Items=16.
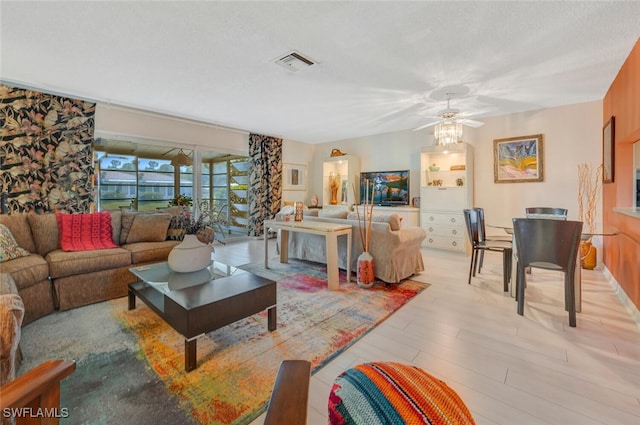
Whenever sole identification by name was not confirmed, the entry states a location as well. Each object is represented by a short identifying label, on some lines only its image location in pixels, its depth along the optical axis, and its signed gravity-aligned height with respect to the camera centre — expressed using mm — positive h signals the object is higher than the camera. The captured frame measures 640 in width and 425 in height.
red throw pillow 2877 -247
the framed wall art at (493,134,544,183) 4590 +819
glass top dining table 2506 -696
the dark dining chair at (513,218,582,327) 2254 -365
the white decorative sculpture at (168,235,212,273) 2377 -419
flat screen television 5945 +452
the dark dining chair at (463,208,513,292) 3072 -464
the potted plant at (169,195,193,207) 5134 +142
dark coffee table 1693 -622
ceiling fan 3623 +1240
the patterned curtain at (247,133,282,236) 6332 +646
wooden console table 3077 -283
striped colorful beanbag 746 -564
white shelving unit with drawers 4980 +252
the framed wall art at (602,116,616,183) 3402 +726
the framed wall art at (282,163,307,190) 7039 +831
